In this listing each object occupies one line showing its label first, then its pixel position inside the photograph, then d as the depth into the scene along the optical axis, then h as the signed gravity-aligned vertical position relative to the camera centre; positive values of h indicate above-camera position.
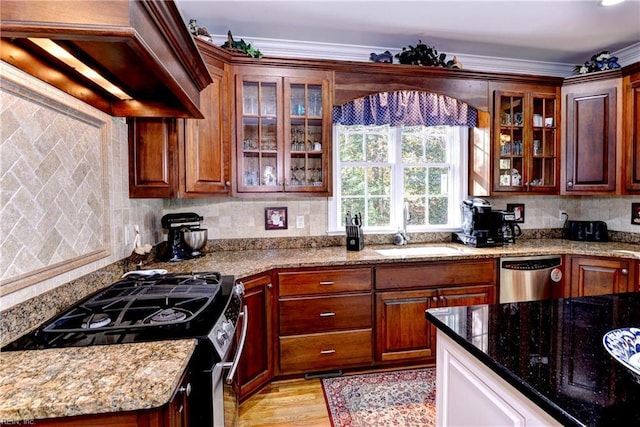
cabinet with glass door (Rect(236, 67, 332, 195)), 2.63 +0.59
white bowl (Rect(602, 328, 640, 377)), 0.96 -0.41
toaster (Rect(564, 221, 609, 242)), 3.29 -0.24
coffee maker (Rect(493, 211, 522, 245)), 3.06 -0.19
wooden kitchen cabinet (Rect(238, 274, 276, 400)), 2.20 -0.87
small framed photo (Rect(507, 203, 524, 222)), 3.46 -0.03
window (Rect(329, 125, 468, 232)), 3.19 +0.29
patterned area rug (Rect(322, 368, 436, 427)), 2.09 -1.26
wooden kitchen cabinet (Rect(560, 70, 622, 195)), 2.96 +0.62
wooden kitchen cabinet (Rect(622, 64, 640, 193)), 2.84 +0.63
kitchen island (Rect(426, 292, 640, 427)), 0.78 -0.42
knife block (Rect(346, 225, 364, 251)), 2.85 -0.26
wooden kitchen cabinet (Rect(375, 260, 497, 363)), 2.60 -0.70
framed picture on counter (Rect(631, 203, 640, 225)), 3.14 -0.07
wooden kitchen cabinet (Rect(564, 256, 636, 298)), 2.68 -0.55
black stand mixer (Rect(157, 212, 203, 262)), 2.44 -0.19
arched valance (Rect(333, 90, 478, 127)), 2.87 +0.81
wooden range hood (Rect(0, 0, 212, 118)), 0.87 +0.50
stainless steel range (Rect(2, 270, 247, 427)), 1.17 -0.43
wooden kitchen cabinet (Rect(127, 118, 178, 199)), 2.15 +0.30
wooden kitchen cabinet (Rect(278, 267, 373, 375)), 2.45 -0.81
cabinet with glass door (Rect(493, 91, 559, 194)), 3.10 +0.58
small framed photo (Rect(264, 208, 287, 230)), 3.00 -0.10
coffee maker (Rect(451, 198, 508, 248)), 3.00 -0.17
